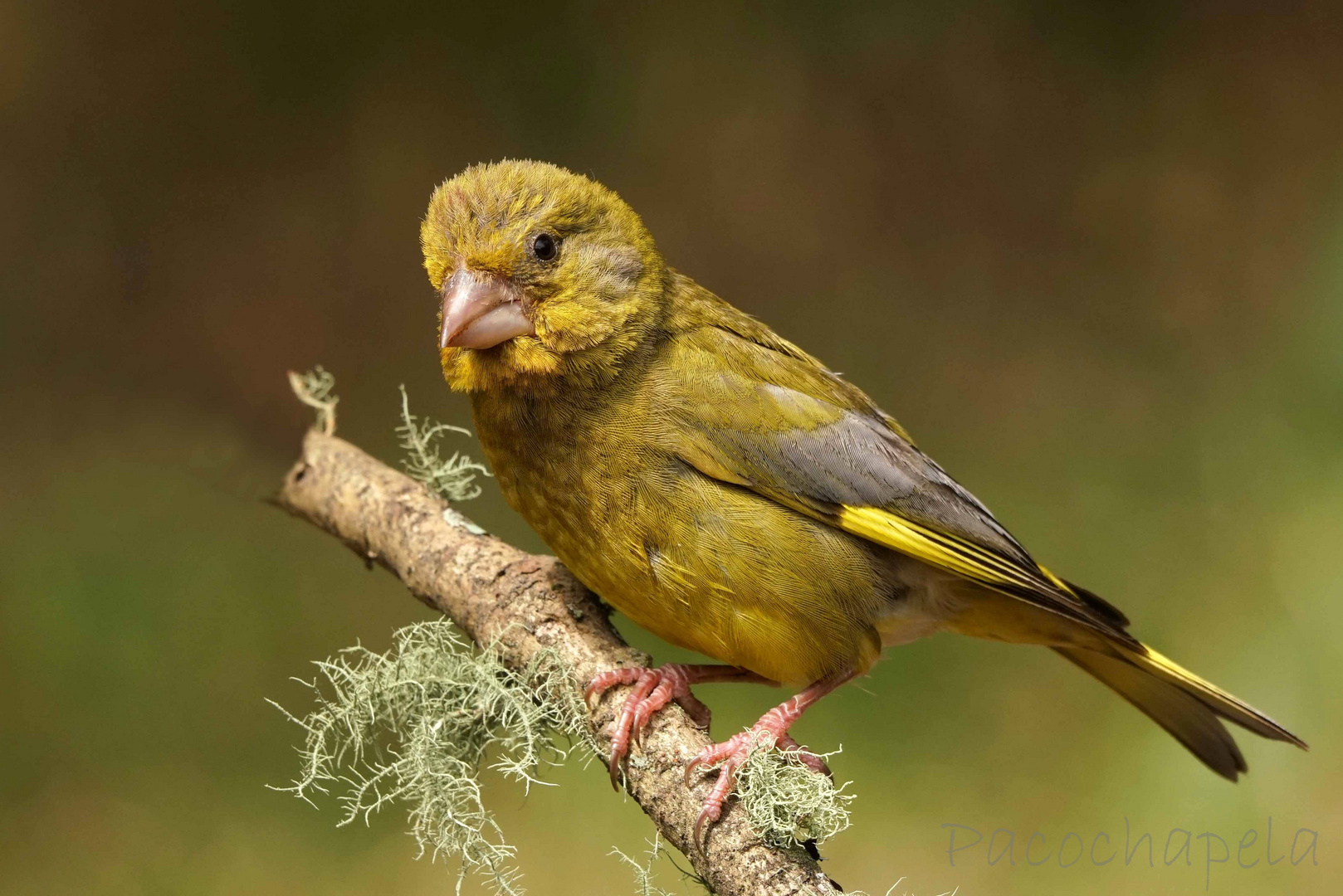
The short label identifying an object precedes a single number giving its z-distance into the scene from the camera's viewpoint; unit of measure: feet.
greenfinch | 15.66
